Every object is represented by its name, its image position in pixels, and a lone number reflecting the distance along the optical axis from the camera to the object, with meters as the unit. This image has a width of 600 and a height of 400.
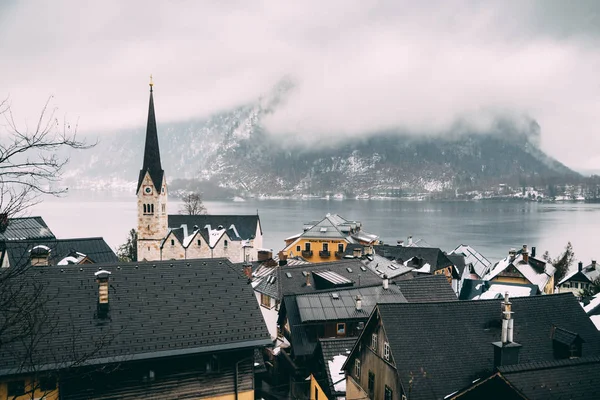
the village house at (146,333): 17.98
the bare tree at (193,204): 100.15
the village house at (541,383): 16.88
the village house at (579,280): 63.49
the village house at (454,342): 18.94
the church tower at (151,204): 72.50
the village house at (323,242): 72.50
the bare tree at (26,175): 9.53
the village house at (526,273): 52.66
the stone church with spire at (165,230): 72.62
